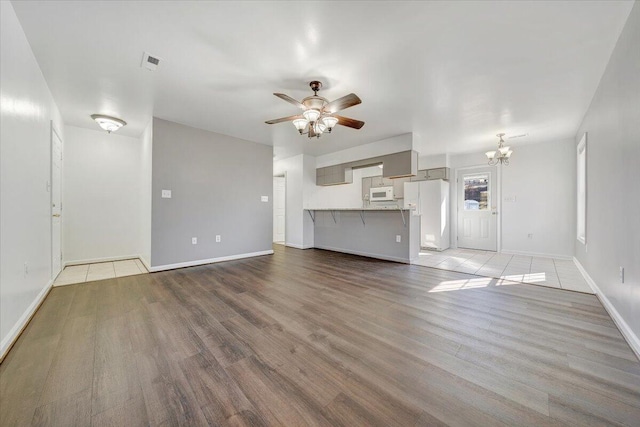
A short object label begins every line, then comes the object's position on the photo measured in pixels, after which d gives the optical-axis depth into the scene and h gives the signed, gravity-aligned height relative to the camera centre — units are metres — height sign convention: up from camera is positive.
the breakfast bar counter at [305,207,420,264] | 4.59 -0.42
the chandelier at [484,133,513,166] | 4.63 +1.16
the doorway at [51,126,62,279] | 3.18 +0.10
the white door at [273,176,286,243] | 7.71 +0.11
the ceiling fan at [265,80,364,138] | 2.55 +1.13
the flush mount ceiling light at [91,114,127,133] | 3.72 +1.41
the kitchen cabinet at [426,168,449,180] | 5.98 +0.97
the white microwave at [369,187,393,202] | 6.90 +0.52
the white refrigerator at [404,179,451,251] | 5.91 +0.03
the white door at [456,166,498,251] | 5.73 +0.08
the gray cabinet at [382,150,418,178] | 4.57 +0.92
